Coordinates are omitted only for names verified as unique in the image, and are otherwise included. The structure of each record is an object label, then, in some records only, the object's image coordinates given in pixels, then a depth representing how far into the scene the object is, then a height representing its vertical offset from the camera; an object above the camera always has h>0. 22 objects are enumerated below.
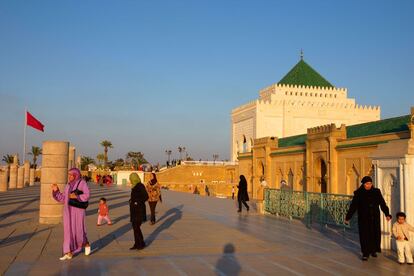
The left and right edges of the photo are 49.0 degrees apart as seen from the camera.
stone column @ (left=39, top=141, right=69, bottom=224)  12.55 -0.08
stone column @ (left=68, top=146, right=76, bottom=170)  27.37 +1.05
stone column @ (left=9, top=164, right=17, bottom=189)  37.79 -0.61
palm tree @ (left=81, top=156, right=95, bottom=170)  97.81 +2.62
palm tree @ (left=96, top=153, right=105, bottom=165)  97.50 +3.36
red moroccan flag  26.65 +2.95
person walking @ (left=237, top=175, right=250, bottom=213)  17.36 -0.73
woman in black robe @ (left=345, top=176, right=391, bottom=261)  7.95 -0.70
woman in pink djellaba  7.84 -0.69
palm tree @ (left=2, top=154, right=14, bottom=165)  85.71 +2.39
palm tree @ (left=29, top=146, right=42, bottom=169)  87.88 +3.86
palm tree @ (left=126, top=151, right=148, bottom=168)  110.50 +3.95
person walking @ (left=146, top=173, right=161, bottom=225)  13.30 -0.50
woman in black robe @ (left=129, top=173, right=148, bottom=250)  8.67 -0.66
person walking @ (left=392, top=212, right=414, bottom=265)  7.57 -1.03
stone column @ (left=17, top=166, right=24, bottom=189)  39.25 -0.58
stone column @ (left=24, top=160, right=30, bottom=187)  42.35 -0.11
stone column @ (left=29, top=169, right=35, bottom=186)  46.60 -0.58
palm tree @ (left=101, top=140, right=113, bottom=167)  91.75 +5.51
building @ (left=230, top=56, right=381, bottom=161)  48.16 +7.14
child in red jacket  12.20 -1.07
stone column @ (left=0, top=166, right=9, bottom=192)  32.50 -0.75
